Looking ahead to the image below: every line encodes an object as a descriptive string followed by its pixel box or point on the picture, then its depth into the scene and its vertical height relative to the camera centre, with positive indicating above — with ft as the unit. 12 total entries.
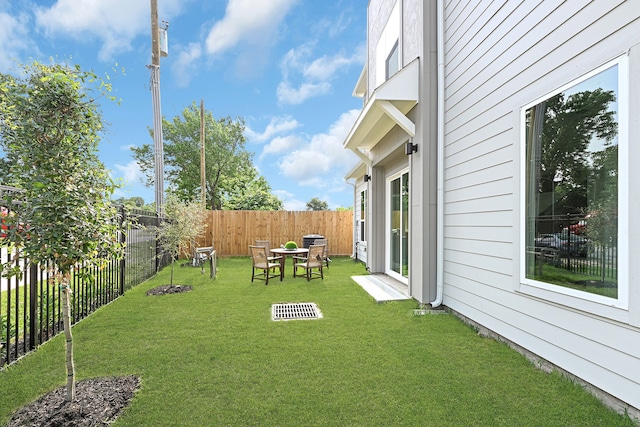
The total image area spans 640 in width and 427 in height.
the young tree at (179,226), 22.93 -0.68
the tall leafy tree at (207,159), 71.82 +12.64
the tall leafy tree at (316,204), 83.67 +3.18
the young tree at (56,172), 6.79 +0.94
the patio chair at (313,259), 23.22 -3.04
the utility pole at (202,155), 45.56 +8.40
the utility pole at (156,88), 29.71 +11.55
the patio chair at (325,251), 29.47 -3.06
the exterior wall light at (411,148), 15.99 +3.34
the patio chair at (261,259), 22.20 -2.92
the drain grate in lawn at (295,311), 14.57 -4.40
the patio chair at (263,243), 28.73 -2.35
